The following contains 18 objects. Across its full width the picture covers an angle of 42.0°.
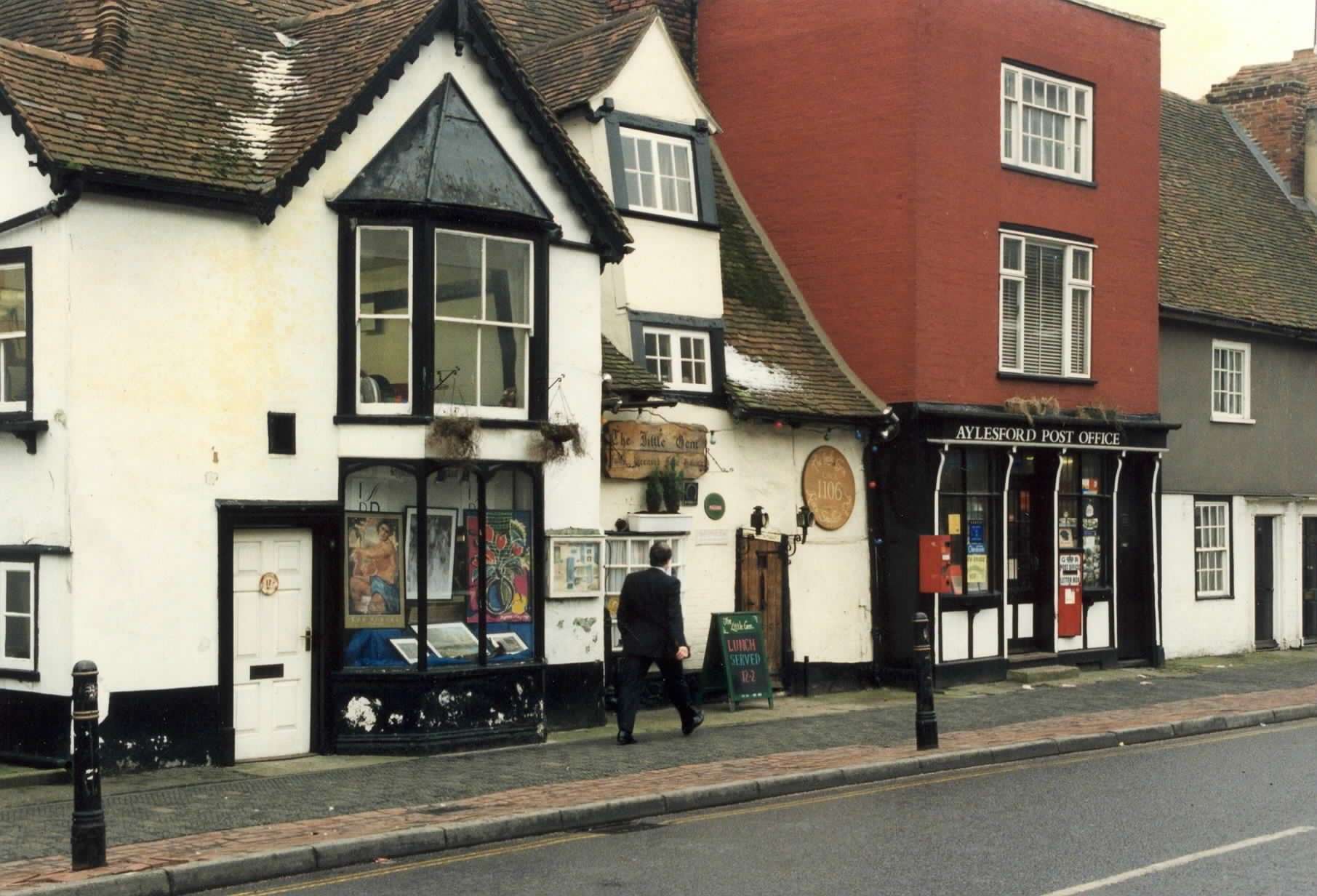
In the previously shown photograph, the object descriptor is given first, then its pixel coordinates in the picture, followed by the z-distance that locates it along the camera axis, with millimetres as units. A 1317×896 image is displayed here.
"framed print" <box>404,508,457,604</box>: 16281
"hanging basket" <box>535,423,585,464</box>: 16938
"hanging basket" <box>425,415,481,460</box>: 15977
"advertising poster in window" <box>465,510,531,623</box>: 16734
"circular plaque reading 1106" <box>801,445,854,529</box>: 21422
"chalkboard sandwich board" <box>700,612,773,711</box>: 19328
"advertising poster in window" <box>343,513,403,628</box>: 15969
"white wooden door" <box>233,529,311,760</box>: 15320
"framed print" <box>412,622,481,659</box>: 16312
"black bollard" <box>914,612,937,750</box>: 15789
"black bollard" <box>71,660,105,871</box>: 10367
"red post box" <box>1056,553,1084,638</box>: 24281
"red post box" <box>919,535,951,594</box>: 21641
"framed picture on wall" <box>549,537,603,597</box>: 17359
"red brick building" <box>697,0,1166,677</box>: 22234
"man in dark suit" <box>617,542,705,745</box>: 16547
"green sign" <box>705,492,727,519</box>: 20125
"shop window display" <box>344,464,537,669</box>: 16047
